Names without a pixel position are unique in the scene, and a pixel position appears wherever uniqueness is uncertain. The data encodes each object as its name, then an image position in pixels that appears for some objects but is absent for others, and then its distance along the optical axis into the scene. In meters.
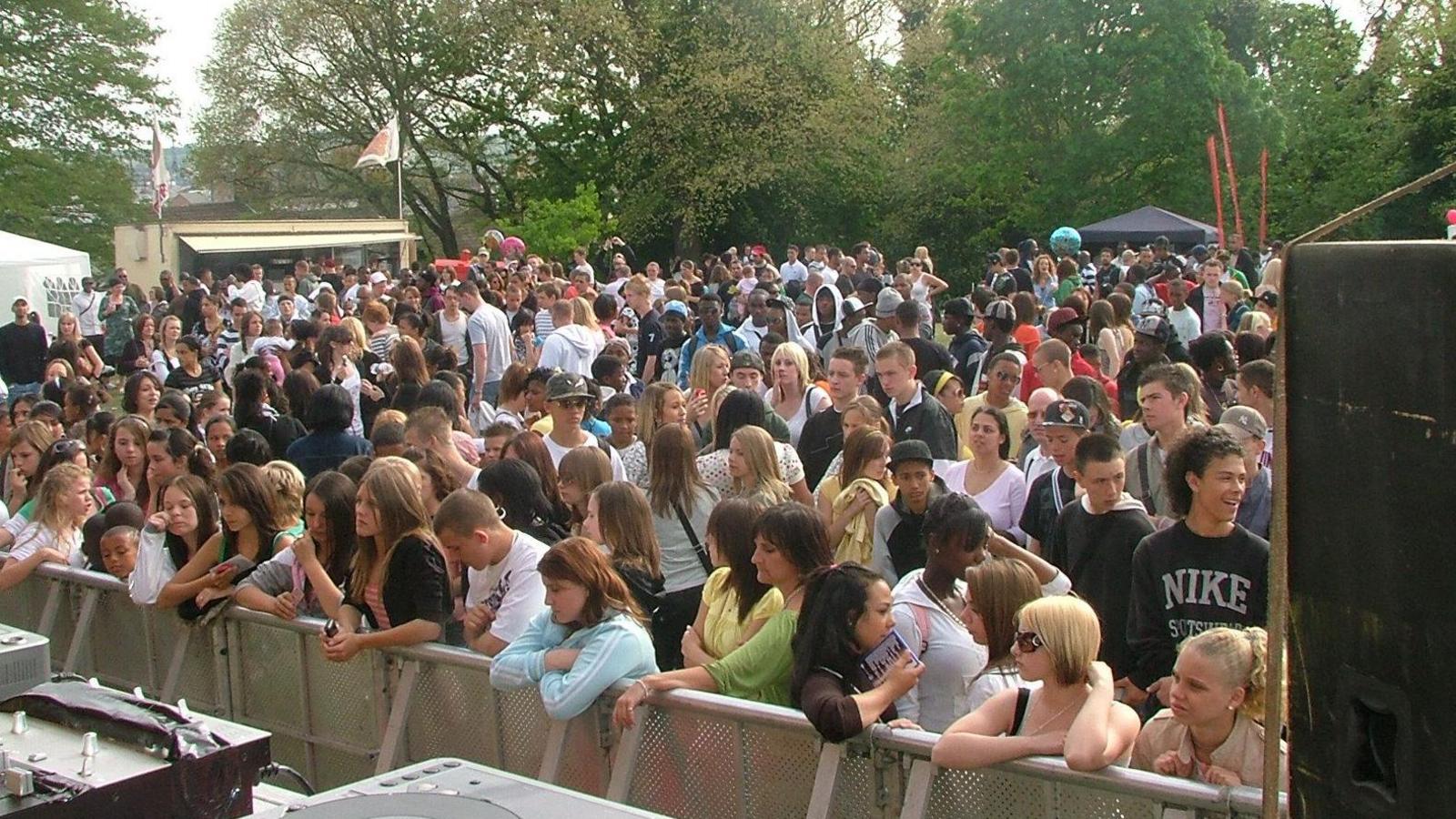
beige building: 29.91
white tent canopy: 23.00
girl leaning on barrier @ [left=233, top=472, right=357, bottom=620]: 6.20
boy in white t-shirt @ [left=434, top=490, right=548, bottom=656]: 5.56
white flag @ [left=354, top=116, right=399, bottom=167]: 28.39
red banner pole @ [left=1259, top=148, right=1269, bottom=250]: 24.34
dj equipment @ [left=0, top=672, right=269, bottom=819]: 2.54
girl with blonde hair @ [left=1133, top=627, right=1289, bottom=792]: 3.89
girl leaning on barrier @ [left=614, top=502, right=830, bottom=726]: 4.86
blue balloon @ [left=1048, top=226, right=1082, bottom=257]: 19.98
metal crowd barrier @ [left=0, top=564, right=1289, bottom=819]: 4.06
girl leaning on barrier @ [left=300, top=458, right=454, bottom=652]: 5.70
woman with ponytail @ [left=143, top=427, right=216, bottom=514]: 8.24
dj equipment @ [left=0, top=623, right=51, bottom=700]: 3.10
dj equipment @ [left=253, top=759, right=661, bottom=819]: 2.25
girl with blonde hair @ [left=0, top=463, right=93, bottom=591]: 7.52
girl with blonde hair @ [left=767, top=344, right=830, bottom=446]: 8.88
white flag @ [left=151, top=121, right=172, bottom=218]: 31.45
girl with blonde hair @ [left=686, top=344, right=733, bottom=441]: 9.12
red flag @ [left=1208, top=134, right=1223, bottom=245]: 22.50
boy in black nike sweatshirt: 4.68
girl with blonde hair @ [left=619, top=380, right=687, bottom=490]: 8.13
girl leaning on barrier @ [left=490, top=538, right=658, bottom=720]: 4.91
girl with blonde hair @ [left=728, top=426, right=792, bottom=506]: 6.70
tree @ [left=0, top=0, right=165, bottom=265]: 42.50
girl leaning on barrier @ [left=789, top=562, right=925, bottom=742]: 4.42
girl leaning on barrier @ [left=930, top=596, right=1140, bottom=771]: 3.98
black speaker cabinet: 1.78
